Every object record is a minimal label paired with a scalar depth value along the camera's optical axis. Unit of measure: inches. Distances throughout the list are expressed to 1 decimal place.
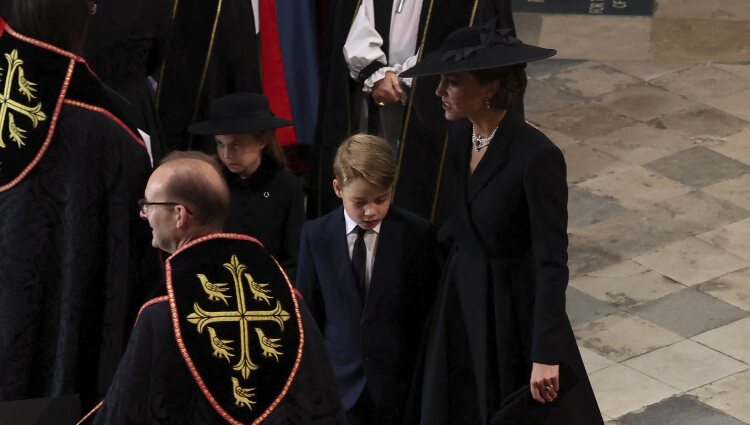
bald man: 314.2
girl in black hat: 486.3
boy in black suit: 428.1
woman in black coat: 396.5
